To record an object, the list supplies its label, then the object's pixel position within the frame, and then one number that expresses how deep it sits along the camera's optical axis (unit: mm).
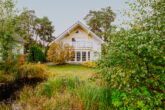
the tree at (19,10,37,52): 31469
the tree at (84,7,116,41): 28536
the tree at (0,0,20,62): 7699
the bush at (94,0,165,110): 2100
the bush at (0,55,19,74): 7988
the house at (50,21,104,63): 19094
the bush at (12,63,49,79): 8420
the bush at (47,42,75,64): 16656
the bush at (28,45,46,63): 16141
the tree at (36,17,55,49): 33081
